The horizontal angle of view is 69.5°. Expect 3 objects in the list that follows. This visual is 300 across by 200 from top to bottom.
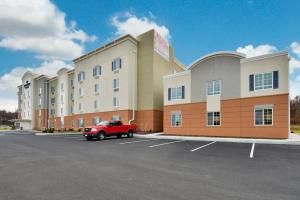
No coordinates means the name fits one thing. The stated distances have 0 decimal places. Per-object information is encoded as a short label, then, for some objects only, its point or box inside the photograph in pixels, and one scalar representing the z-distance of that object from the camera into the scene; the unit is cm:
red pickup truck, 2102
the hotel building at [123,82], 3147
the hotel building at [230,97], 1931
